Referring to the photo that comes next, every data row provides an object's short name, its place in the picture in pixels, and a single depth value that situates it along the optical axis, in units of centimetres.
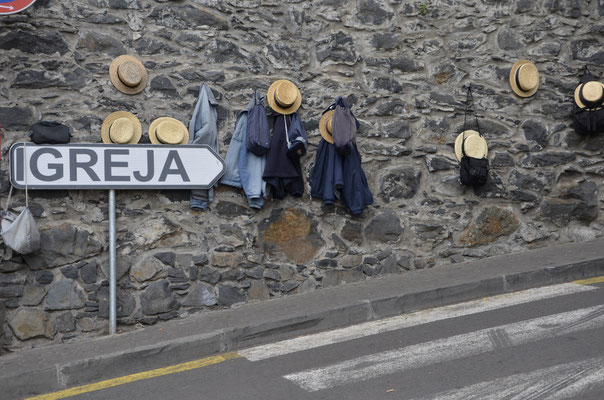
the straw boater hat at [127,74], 696
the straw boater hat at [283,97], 743
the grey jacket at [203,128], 718
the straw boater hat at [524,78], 841
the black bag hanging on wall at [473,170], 801
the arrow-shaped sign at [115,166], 661
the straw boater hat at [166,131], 704
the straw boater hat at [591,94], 838
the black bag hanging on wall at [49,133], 666
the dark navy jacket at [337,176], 755
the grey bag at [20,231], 633
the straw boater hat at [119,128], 690
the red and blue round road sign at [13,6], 657
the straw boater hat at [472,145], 814
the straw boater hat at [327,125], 761
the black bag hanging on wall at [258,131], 722
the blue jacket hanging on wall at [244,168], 731
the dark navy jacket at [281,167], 734
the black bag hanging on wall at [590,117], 848
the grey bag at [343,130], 738
